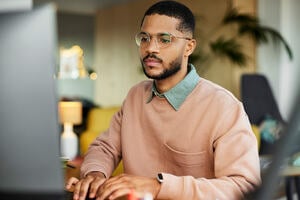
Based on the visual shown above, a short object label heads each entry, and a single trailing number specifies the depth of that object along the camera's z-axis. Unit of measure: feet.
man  6.18
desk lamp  18.94
